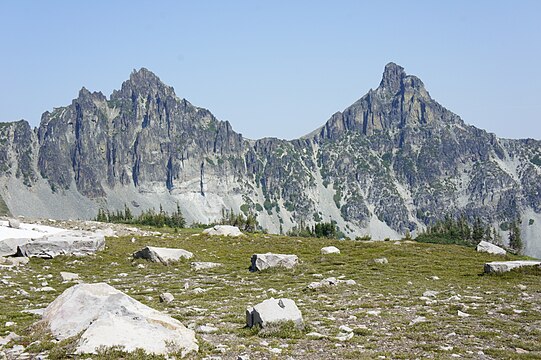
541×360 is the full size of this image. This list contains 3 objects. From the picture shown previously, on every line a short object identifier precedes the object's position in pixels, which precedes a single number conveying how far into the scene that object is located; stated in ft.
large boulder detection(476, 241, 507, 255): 197.88
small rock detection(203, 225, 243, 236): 223.30
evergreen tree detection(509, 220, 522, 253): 520.83
